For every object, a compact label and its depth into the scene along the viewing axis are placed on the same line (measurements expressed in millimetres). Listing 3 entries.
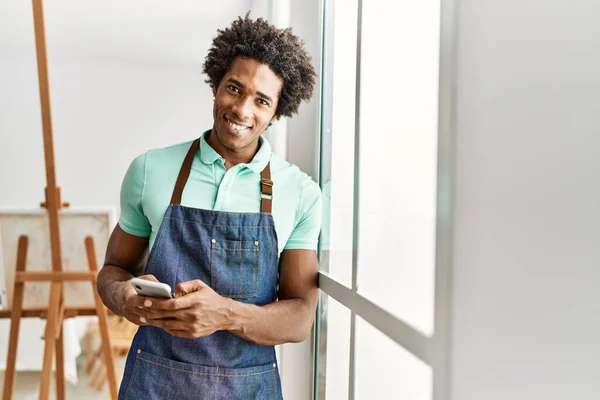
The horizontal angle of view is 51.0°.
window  869
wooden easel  2416
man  1326
